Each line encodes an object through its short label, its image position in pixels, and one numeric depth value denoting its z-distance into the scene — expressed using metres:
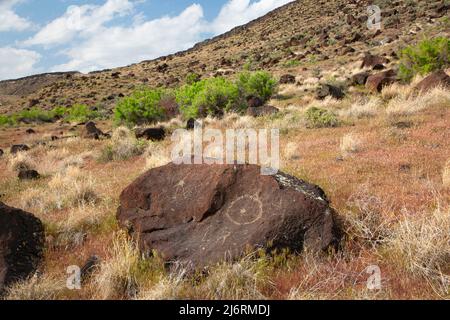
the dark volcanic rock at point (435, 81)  15.53
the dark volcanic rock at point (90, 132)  20.31
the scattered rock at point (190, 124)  18.11
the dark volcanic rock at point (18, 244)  4.85
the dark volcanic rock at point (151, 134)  16.55
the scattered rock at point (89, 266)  4.90
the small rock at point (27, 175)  12.66
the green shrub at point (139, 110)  22.25
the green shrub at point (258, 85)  21.98
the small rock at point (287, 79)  28.18
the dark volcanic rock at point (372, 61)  25.67
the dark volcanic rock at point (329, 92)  19.42
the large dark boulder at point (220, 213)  5.00
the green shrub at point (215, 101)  19.97
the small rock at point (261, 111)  17.41
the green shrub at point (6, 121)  34.78
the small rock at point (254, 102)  19.82
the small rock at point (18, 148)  18.20
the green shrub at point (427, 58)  19.61
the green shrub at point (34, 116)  36.38
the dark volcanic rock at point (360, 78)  21.66
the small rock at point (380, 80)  19.33
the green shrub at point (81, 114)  33.61
